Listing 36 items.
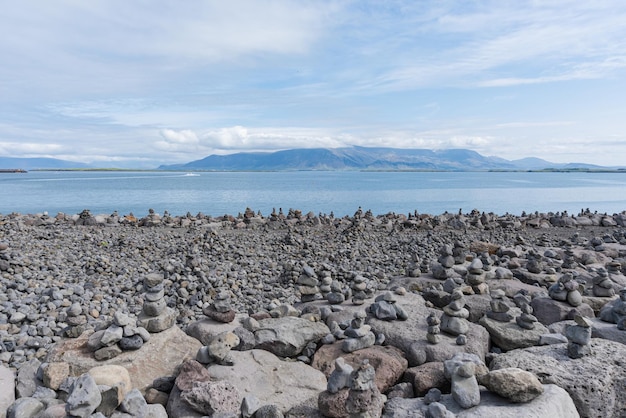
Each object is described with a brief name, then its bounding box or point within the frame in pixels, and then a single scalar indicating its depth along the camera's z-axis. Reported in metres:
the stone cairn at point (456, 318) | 7.03
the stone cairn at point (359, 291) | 8.88
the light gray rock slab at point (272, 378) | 5.68
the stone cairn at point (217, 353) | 6.00
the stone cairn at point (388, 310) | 7.54
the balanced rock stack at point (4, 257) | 12.84
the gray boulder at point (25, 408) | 4.93
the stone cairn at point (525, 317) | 7.37
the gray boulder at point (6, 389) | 5.24
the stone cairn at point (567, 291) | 8.66
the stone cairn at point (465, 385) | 4.93
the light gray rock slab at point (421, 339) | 6.64
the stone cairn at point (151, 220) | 24.25
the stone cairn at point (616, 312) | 7.47
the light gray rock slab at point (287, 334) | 6.96
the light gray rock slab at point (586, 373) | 5.54
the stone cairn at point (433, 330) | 6.78
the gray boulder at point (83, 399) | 4.66
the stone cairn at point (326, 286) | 9.97
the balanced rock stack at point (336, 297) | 9.00
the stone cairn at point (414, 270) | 11.03
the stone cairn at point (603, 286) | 9.42
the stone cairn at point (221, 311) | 7.85
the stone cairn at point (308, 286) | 9.81
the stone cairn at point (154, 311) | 6.86
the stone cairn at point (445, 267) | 10.68
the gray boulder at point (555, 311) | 8.44
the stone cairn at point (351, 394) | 4.91
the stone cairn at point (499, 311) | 7.67
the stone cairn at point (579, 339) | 6.01
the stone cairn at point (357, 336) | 6.71
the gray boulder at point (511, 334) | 7.14
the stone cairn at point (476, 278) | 9.27
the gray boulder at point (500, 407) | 4.74
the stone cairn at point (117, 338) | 6.18
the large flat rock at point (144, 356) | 6.05
